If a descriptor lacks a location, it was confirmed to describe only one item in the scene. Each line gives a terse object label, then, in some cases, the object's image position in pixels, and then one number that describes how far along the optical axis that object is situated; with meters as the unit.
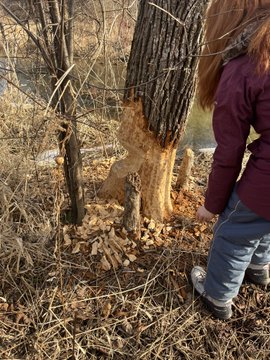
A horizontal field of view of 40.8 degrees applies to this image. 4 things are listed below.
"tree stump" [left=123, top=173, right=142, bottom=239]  1.99
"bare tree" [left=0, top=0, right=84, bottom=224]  1.52
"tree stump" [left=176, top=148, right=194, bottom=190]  2.50
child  1.23
